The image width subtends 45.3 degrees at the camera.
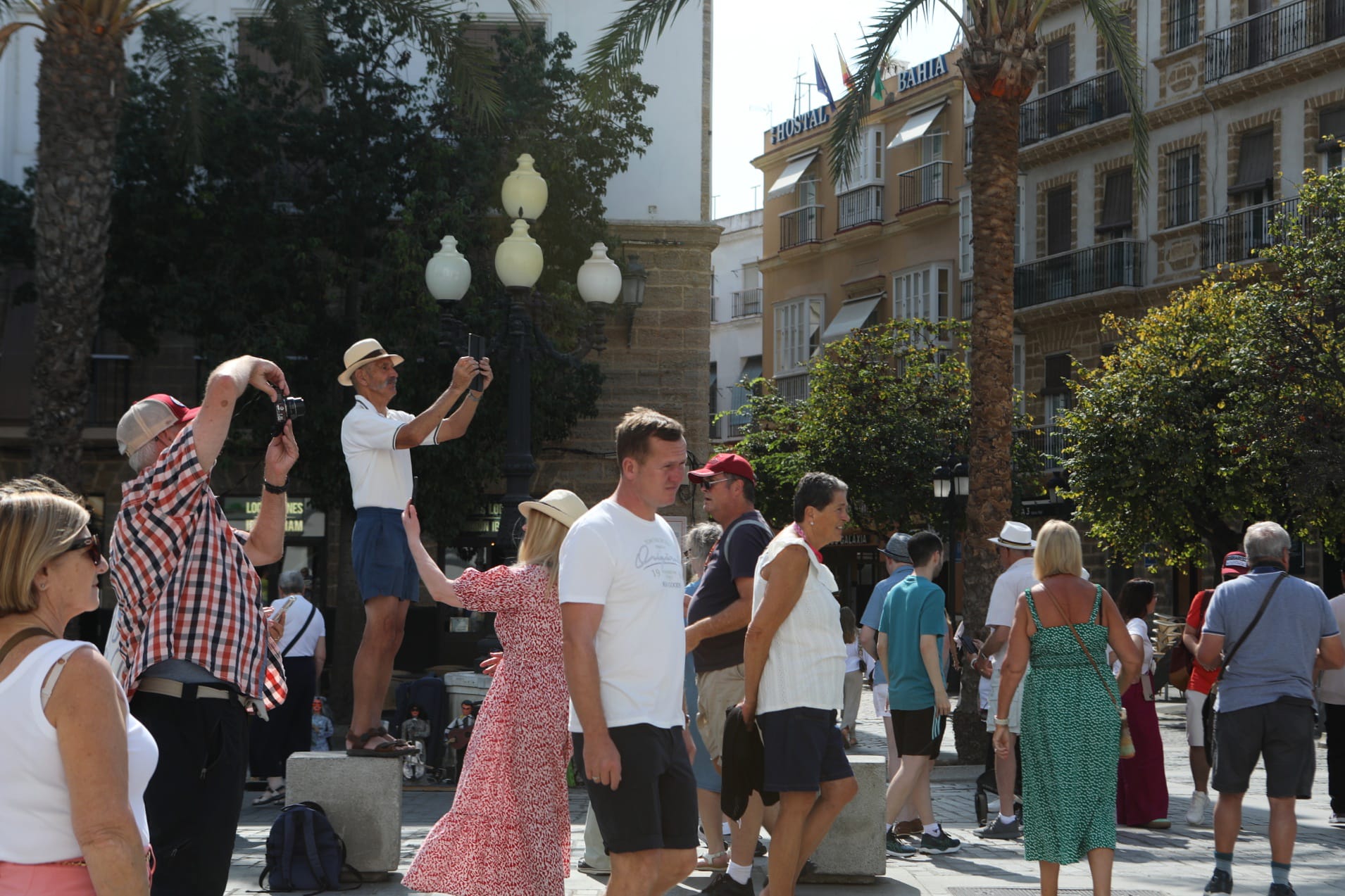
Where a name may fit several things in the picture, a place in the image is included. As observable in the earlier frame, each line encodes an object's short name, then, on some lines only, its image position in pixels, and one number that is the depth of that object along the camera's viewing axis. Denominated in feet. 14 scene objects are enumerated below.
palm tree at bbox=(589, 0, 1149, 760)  47.01
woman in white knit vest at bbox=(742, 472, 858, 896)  21.44
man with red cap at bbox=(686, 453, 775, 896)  23.94
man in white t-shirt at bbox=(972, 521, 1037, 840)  32.42
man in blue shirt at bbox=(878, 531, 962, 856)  30.17
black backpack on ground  25.13
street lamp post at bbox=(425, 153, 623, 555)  41.88
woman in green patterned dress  22.94
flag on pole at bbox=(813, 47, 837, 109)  144.77
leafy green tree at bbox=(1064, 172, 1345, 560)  68.23
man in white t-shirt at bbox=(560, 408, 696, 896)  16.92
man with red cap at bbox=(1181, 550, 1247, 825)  35.81
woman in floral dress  22.62
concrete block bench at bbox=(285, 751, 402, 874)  25.99
